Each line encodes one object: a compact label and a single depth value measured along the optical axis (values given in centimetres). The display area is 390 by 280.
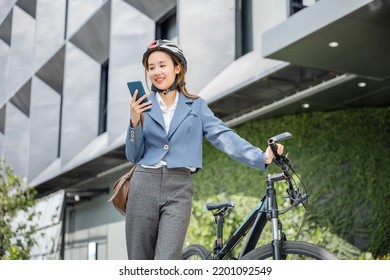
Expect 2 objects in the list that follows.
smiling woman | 320
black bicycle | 307
